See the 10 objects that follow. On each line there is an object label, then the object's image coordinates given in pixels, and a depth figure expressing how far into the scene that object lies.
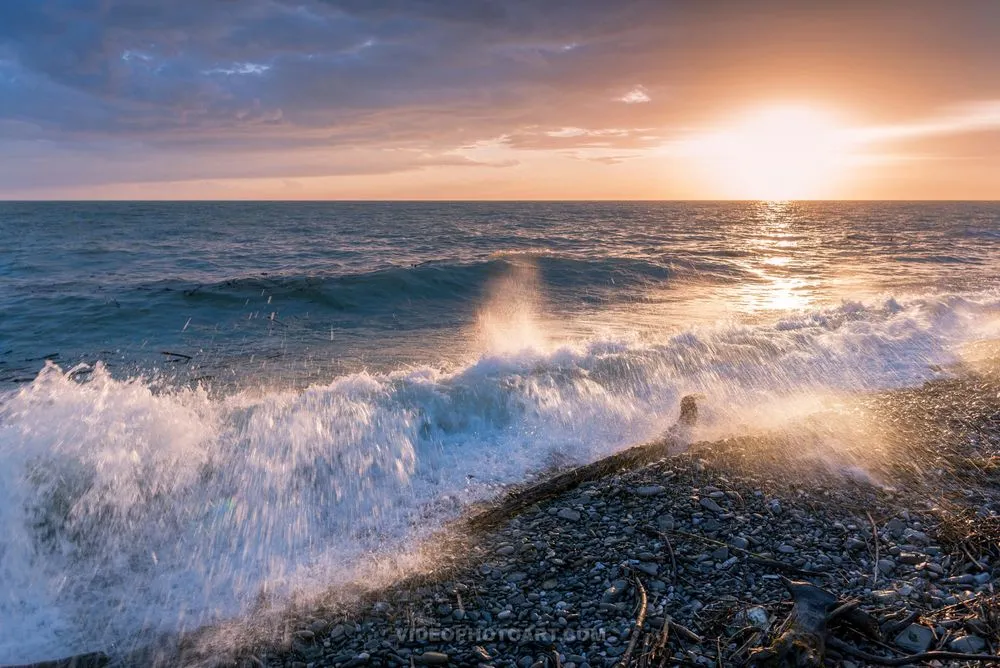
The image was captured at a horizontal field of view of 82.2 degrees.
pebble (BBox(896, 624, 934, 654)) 3.79
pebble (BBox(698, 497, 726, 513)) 5.69
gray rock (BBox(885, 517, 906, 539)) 5.25
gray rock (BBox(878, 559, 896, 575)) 4.70
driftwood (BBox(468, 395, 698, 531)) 5.87
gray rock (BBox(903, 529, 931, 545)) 5.09
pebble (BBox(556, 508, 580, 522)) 5.72
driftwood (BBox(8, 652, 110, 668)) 4.21
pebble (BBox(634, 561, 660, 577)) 4.75
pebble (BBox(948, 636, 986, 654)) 3.70
